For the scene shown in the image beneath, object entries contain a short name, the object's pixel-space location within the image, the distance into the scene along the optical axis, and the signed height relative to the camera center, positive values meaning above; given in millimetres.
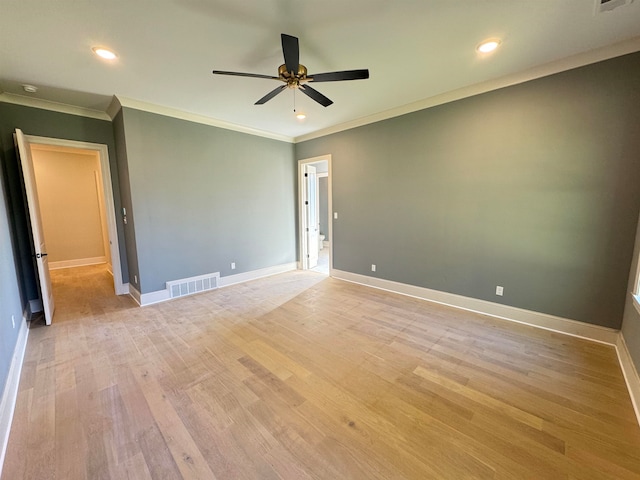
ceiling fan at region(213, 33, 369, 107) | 1873 +1148
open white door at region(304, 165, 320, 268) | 5529 -195
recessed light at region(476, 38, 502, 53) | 2200 +1436
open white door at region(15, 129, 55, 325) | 2947 -117
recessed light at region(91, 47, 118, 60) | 2244 +1419
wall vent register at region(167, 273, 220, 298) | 3908 -1265
